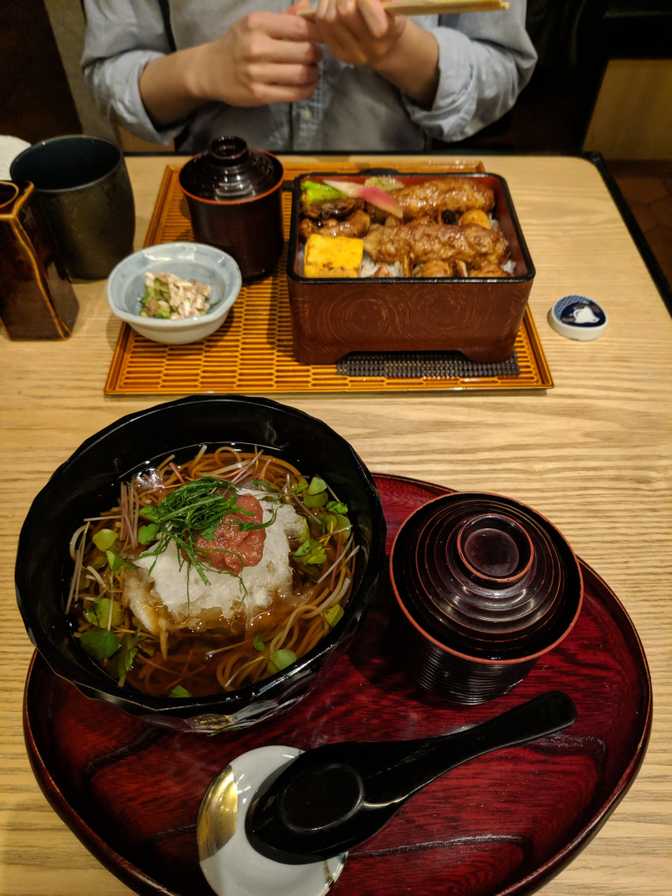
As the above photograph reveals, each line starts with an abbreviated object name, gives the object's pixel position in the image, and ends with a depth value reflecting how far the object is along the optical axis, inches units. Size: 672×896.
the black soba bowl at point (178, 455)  12.0
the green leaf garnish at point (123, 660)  14.2
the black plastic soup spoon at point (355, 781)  12.5
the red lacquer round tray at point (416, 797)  12.8
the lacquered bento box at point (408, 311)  20.8
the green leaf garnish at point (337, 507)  15.7
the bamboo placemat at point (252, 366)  22.3
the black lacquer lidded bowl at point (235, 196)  23.4
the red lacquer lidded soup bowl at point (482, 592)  12.8
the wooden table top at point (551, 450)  13.9
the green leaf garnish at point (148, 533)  15.5
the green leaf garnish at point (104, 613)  14.7
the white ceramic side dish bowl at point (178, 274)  22.3
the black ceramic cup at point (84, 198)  23.3
